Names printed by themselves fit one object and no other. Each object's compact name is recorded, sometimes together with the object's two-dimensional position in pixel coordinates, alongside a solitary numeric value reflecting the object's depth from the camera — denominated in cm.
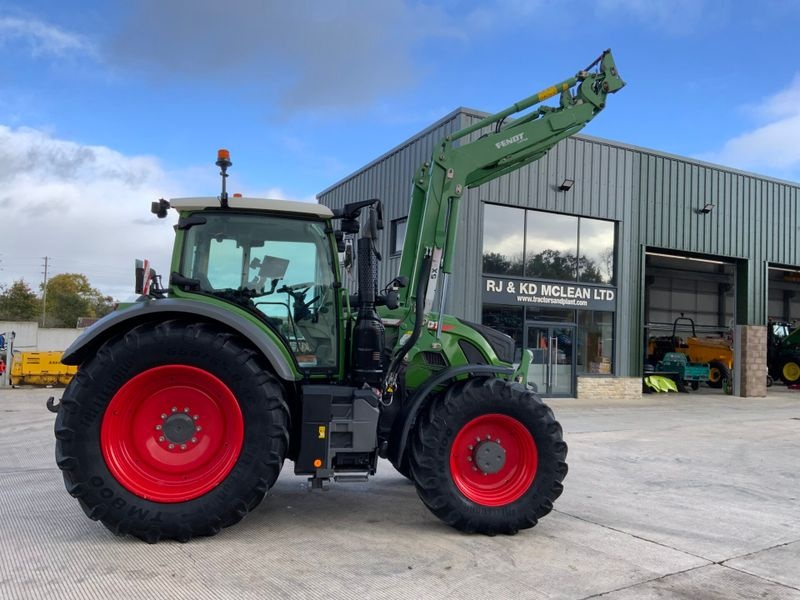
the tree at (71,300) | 5809
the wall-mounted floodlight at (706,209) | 1948
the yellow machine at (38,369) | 1611
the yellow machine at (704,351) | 2209
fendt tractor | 431
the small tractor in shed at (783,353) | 2478
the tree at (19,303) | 4675
